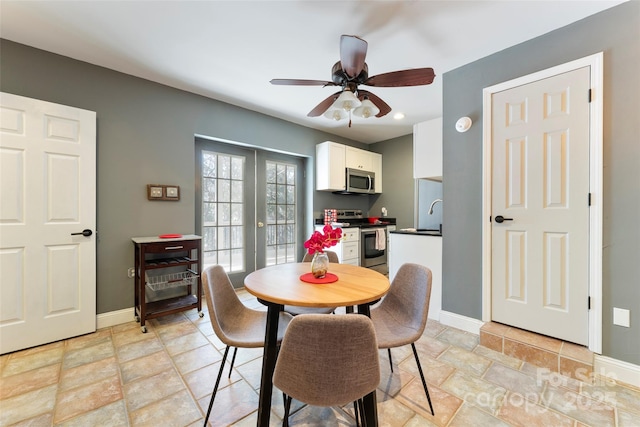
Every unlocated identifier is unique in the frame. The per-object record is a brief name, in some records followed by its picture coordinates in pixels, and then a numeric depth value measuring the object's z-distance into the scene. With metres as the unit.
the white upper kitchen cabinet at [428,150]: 2.85
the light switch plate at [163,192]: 2.77
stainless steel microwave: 4.48
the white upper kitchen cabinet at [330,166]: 4.20
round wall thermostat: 2.38
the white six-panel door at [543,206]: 1.89
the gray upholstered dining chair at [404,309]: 1.44
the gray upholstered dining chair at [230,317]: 1.36
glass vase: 1.58
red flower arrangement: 1.55
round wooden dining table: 1.21
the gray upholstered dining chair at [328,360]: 0.90
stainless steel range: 4.28
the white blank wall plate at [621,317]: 1.71
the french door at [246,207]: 3.41
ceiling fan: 1.57
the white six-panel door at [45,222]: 2.05
